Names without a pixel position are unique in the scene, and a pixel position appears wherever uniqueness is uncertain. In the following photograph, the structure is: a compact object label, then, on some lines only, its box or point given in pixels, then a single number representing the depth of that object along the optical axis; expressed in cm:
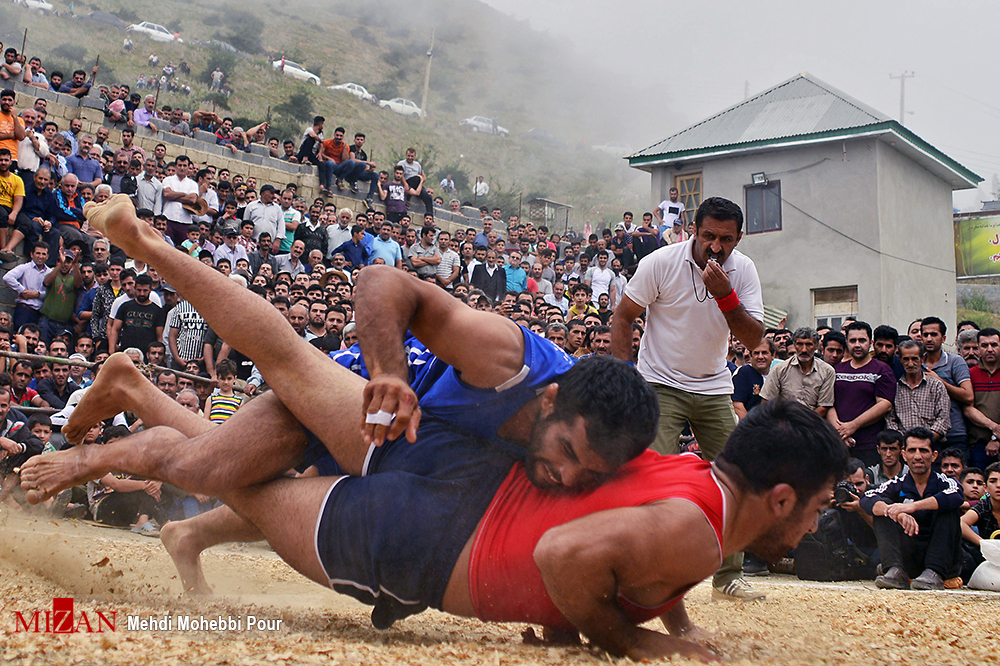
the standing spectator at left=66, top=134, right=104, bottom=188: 950
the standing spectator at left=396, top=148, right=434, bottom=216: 1468
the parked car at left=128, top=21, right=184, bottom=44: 4197
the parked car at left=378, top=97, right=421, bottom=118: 5138
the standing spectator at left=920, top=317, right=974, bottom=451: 609
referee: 405
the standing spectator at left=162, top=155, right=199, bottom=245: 942
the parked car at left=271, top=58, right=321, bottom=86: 4516
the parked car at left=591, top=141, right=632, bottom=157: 7650
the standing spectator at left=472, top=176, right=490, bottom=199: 2074
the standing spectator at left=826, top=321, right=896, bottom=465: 614
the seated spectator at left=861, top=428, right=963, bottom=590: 513
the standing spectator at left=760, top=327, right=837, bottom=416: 625
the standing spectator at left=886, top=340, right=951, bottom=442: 604
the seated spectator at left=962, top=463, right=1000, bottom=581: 521
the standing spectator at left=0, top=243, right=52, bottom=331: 785
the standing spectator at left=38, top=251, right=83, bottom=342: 789
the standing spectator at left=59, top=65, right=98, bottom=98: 1216
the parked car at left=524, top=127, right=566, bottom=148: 6829
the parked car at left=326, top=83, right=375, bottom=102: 4907
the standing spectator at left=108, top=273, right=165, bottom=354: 748
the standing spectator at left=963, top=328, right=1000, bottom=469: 602
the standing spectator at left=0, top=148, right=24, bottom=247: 839
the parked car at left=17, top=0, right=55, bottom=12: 3901
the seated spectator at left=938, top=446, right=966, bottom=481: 560
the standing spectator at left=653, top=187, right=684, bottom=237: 1449
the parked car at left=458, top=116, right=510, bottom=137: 6109
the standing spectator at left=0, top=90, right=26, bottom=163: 880
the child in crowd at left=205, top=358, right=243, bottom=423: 641
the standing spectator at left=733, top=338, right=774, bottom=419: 655
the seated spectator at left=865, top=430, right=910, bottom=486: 573
